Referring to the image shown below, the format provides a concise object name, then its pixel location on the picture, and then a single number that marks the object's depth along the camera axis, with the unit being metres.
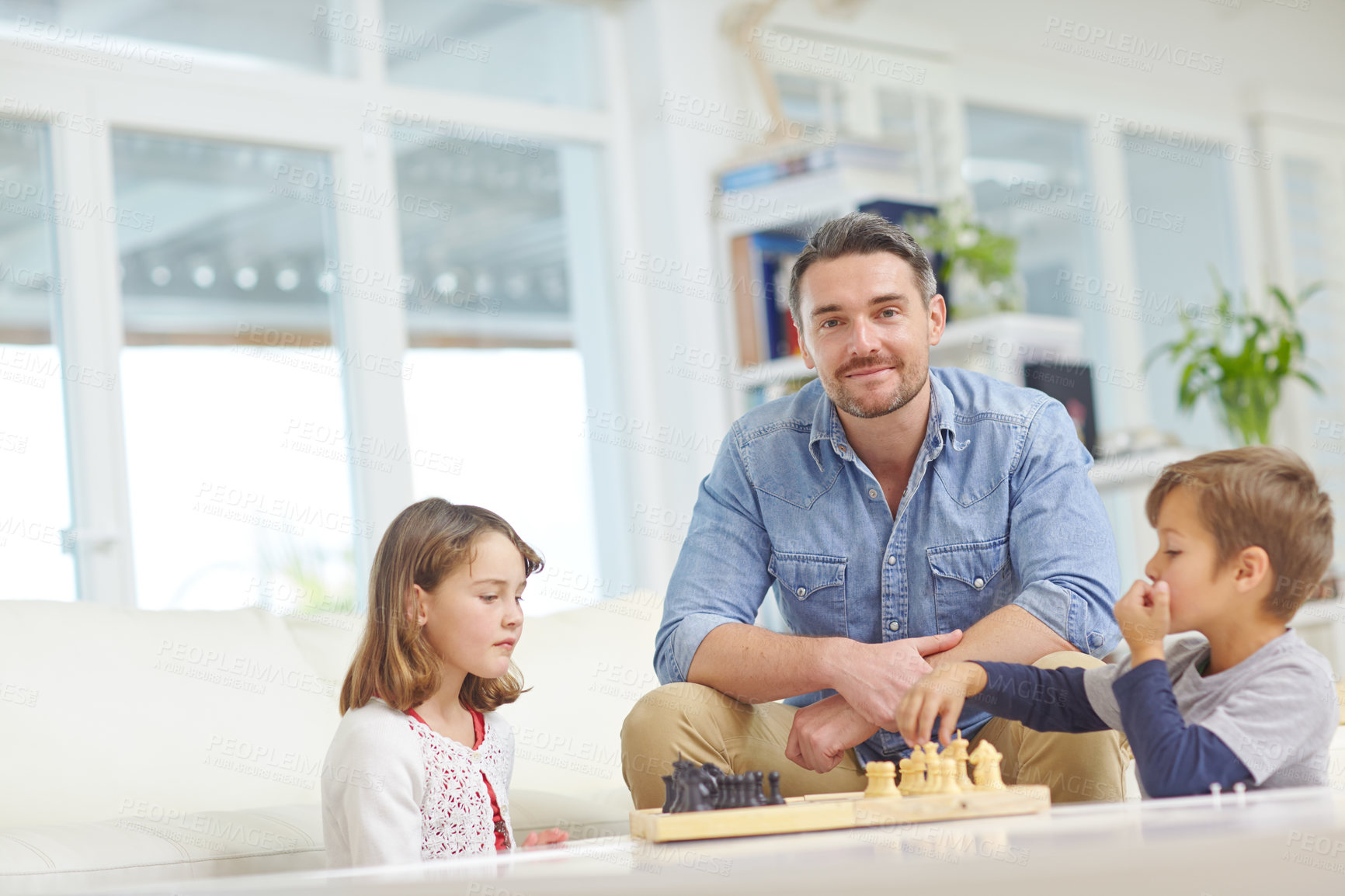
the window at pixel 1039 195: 4.69
